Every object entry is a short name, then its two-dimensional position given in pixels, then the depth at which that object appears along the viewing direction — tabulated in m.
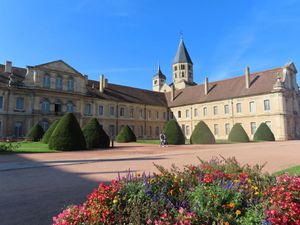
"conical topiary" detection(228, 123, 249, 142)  25.19
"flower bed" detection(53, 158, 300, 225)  2.16
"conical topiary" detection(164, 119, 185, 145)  20.92
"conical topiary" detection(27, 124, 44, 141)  22.99
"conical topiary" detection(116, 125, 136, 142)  25.02
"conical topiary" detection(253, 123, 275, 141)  25.71
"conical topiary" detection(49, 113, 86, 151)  15.27
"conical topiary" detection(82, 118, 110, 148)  17.69
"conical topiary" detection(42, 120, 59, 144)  19.94
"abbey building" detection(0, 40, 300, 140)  27.66
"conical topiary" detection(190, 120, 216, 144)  21.83
